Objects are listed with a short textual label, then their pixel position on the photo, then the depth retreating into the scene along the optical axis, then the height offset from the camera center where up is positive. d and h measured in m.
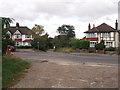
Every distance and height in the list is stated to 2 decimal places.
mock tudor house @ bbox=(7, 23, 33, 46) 57.28 +2.52
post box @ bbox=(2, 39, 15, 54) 10.92 -0.04
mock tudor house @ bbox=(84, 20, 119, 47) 42.19 +2.44
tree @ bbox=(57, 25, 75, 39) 102.06 +9.38
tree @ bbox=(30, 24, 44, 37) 50.79 +4.35
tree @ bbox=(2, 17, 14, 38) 10.27 +1.27
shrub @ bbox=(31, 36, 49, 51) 36.41 +0.27
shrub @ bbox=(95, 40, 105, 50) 31.05 -0.37
